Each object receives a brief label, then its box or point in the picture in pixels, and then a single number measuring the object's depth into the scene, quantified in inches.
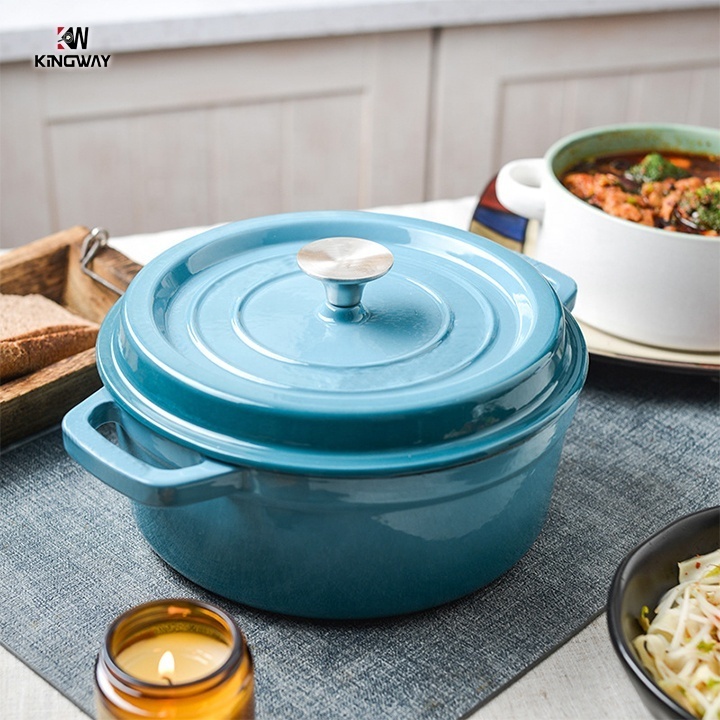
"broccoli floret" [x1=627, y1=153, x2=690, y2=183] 49.2
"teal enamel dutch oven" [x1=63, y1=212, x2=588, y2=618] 36.0
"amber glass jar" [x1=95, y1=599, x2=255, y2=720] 33.2
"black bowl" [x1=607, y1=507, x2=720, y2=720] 34.4
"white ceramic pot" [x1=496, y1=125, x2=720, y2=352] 44.5
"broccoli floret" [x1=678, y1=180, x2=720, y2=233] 46.5
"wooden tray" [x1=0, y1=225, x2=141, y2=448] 43.2
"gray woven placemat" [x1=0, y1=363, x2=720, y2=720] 37.0
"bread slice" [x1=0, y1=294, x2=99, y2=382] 43.0
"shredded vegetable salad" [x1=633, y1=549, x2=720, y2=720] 35.4
